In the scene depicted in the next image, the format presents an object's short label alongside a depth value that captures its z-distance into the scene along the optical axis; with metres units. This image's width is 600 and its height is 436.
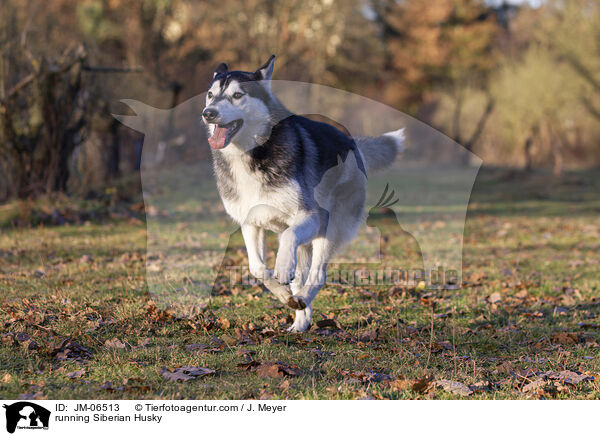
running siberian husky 4.59
